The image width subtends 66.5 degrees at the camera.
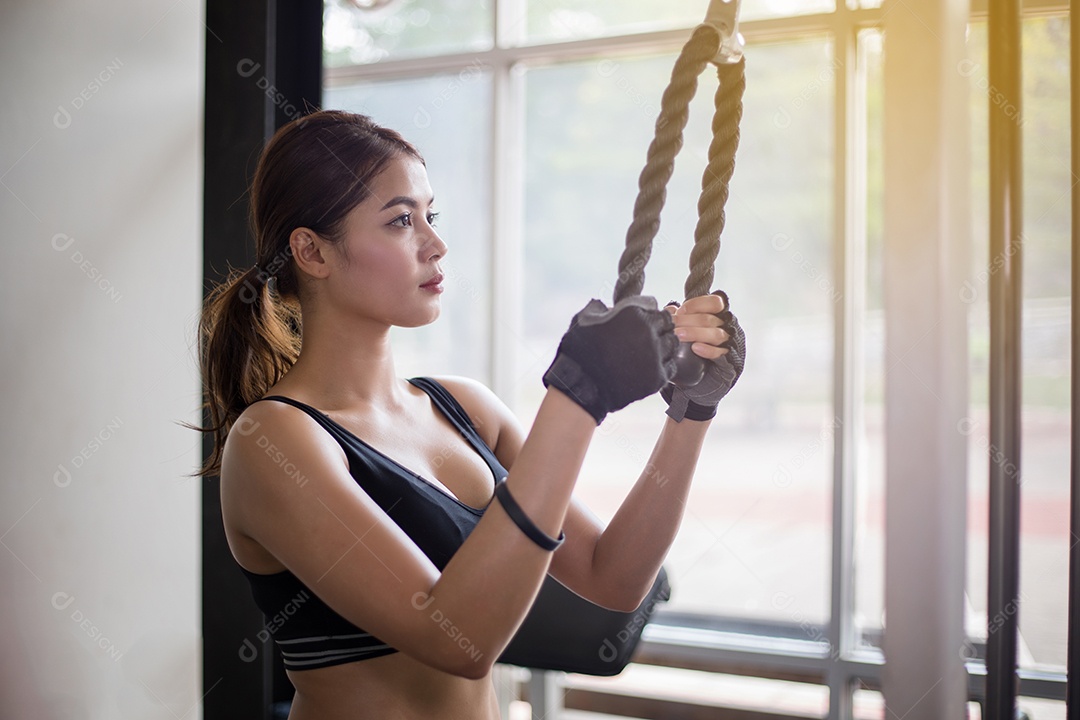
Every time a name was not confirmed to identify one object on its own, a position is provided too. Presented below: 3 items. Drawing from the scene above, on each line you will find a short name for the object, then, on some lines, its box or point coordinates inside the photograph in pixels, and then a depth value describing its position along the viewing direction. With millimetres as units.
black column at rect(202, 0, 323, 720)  1777
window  2361
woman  852
